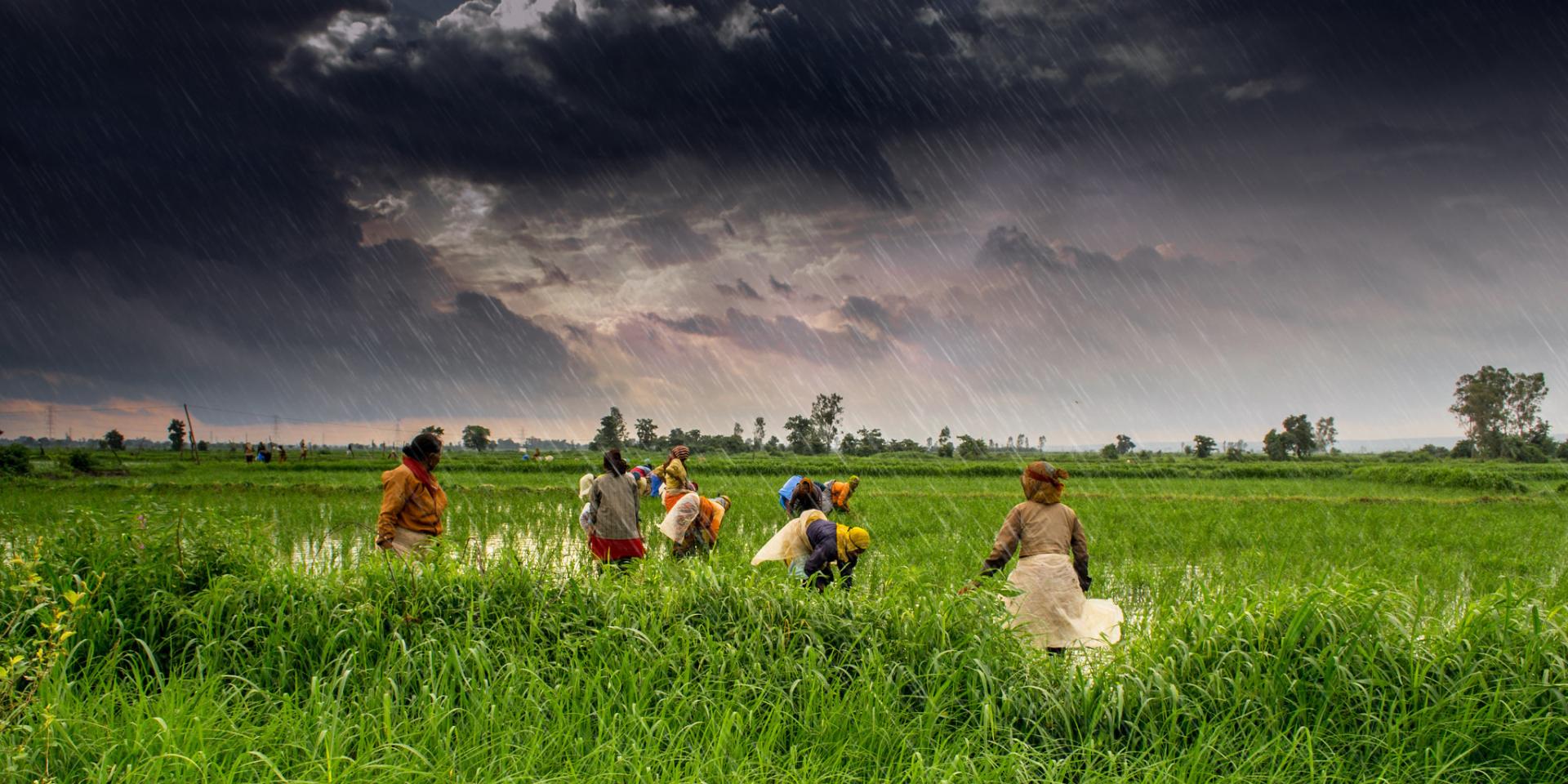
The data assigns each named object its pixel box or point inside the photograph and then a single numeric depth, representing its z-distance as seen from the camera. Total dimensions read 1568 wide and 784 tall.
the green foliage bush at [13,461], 24.31
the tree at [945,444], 62.88
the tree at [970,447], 60.72
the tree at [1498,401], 69.56
